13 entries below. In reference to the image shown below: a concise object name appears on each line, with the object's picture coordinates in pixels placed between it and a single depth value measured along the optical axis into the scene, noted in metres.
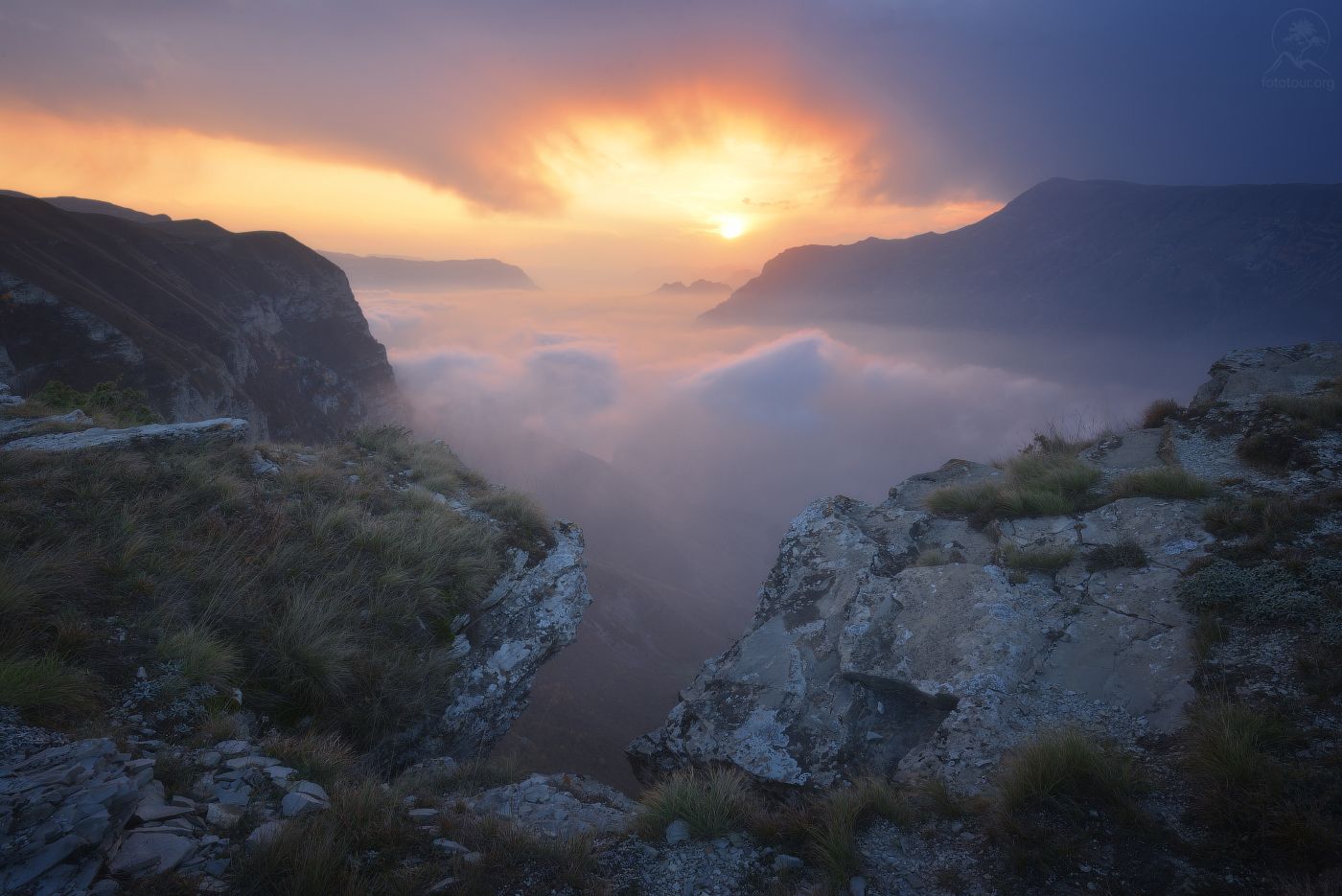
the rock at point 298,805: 3.36
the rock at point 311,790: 3.56
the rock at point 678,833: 3.83
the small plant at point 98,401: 12.48
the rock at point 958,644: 4.68
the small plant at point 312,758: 3.93
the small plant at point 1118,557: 5.96
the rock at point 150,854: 2.70
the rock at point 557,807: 4.16
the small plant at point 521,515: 9.33
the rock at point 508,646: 6.52
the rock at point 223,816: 3.13
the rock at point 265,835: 2.97
